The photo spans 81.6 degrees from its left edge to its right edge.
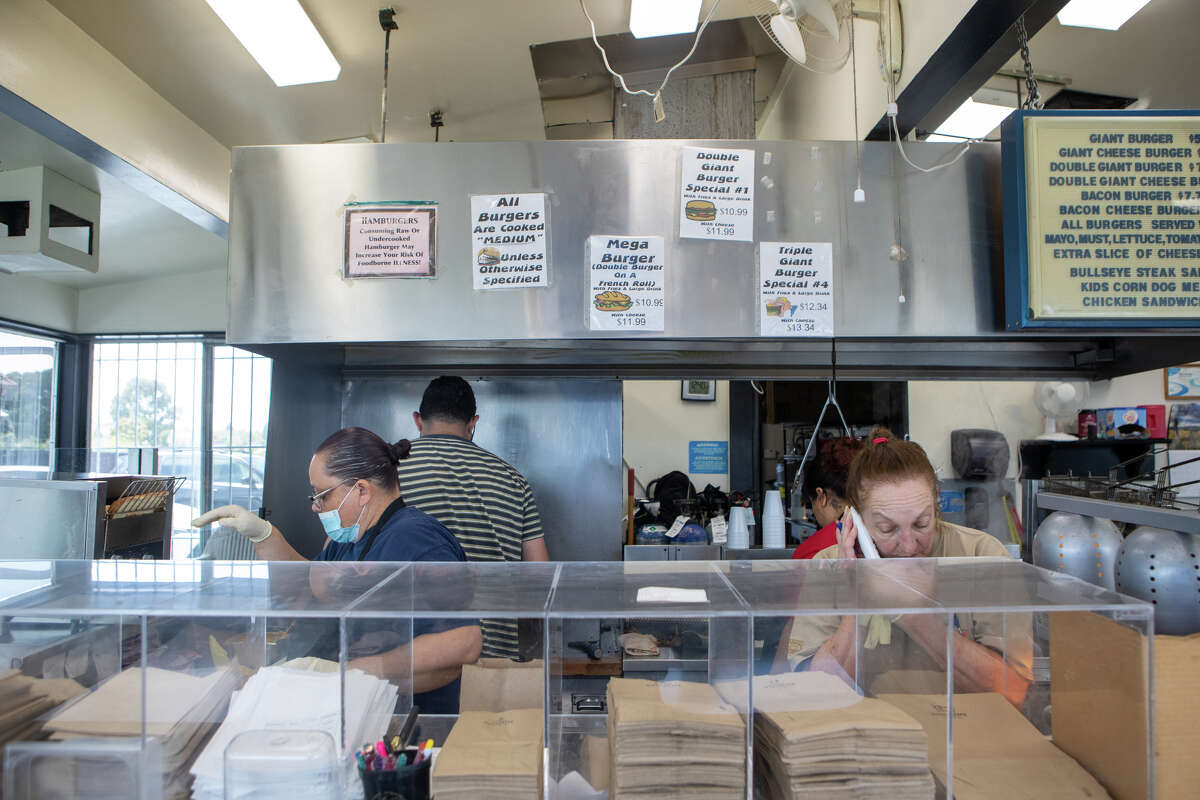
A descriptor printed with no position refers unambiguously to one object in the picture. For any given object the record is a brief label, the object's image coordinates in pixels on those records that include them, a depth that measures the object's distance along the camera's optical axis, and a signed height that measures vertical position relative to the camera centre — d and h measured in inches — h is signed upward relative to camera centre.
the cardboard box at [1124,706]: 39.6 -16.6
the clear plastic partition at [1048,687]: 39.8 -16.2
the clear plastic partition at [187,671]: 38.4 -14.7
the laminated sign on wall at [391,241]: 72.5 +19.1
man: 87.5 -7.9
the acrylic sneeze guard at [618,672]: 37.5 -15.1
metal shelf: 57.0 -8.5
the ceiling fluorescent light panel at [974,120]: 115.9 +52.7
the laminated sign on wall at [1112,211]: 65.3 +20.0
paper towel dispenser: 207.8 -9.4
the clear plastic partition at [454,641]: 40.8 -13.4
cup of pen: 35.0 -18.1
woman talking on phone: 41.3 -14.0
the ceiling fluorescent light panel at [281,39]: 81.0 +48.1
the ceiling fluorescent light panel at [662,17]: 82.4 +49.7
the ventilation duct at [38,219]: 128.6 +39.5
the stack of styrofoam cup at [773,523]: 147.2 -21.1
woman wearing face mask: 68.0 -10.0
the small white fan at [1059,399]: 193.9 +6.9
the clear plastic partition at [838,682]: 36.9 -15.5
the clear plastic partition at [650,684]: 37.3 -15.6
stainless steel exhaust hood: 72.0 +19.3
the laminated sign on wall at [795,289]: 71.4 +13.9
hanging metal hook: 86.2 +7.1
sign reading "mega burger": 71.6 +14.4
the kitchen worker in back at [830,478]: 93.4 -7.4
